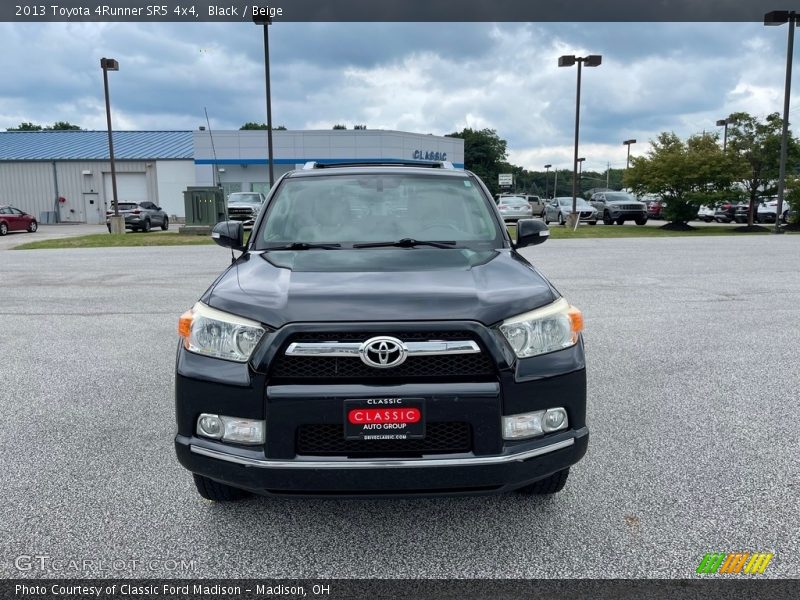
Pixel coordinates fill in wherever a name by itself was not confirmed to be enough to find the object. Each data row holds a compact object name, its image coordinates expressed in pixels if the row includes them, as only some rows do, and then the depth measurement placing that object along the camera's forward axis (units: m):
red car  32.81
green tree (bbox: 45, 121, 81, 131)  94.25
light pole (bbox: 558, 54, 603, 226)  29.62
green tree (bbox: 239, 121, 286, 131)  91.81
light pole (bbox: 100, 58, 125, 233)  29.02
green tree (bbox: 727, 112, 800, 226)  28.61
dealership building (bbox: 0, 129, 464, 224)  46.59
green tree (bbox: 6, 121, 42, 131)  93.57
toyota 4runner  2.69
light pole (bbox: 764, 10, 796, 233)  25.27
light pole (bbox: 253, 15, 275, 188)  23.98
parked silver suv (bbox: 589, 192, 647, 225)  35.28
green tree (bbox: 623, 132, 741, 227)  28.59
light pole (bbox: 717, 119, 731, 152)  29.81
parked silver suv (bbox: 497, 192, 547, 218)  48.69
